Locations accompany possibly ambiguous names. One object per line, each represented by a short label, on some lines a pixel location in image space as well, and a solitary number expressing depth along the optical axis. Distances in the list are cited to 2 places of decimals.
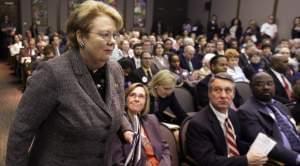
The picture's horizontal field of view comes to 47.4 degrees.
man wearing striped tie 2.04
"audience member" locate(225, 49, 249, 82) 5.01
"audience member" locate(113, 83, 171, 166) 2.21
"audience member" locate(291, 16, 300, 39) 8.67
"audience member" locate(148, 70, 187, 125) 3.38
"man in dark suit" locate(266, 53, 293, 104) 4.29
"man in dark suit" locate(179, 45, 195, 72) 5.94
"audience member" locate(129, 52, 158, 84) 4.32
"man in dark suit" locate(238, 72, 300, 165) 2.35
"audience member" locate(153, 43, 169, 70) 5.50
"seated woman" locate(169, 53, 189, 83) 5.34
